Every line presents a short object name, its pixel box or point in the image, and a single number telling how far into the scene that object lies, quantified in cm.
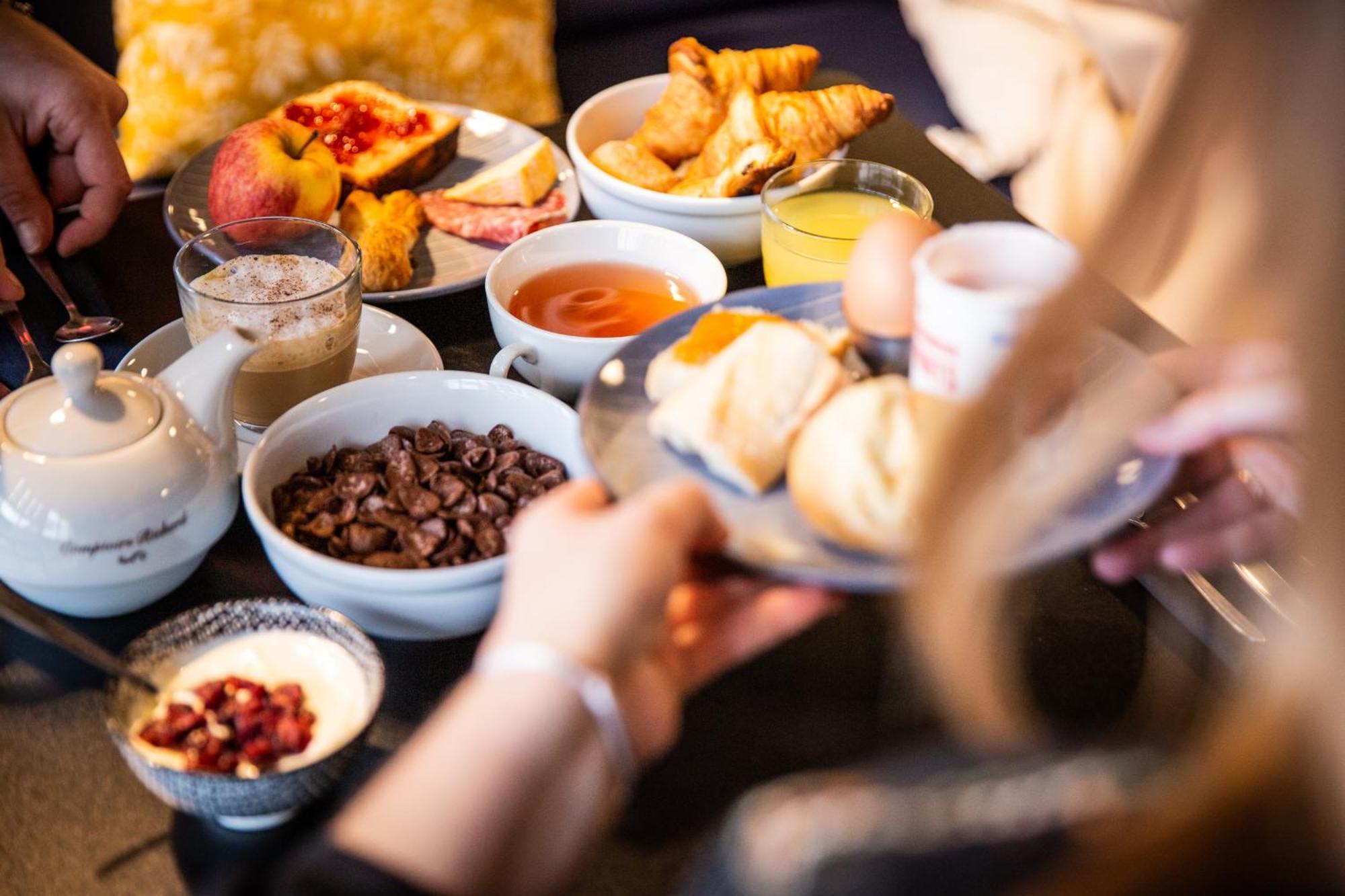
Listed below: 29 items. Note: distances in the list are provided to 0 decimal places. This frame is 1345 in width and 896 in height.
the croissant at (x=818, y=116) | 144
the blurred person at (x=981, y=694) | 45
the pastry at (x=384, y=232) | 125
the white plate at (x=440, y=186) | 131
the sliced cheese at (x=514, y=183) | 143
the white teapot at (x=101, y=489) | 81
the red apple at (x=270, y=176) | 130
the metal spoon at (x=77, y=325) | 119
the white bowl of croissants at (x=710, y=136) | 134
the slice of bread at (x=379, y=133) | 145
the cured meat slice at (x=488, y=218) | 139
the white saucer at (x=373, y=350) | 114
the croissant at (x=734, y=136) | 141
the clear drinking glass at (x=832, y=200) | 126
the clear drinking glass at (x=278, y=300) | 104
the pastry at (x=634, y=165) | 142
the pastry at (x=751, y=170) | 133
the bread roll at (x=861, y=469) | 77
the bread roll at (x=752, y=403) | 83
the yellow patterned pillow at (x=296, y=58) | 163
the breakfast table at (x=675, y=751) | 73
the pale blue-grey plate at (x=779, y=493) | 74
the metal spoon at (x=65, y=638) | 75
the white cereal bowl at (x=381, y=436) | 81
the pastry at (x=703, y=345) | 92
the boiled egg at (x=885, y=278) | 94
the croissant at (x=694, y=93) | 149
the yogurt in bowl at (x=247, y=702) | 70
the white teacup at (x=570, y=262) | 109
